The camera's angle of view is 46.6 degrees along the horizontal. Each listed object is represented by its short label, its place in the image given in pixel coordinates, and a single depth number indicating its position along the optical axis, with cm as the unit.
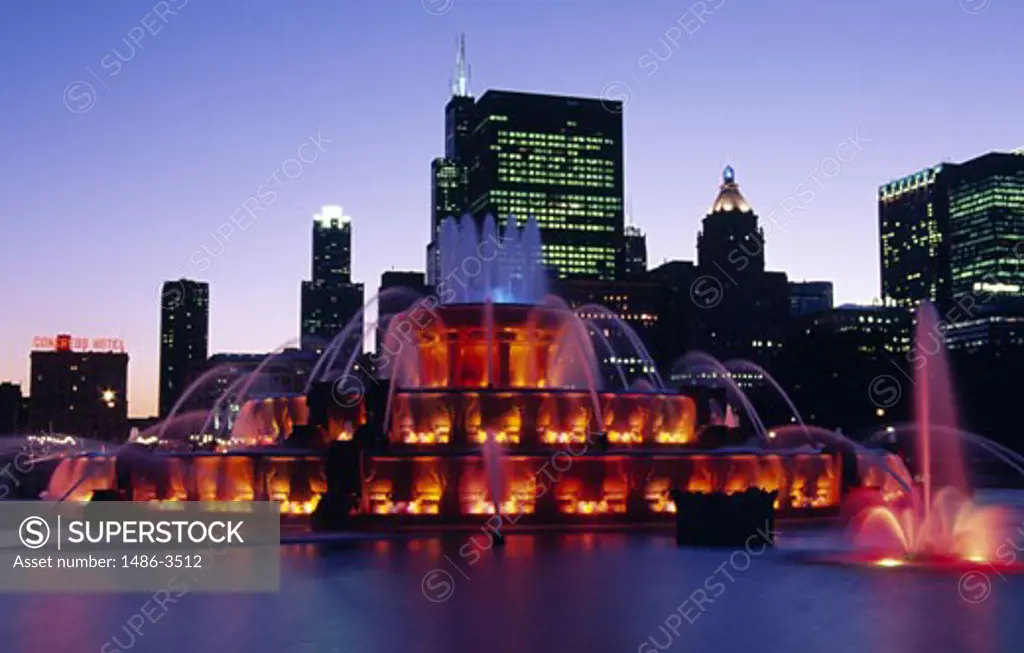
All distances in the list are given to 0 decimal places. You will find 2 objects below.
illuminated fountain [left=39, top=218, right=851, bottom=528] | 3356
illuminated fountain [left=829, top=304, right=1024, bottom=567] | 2509
